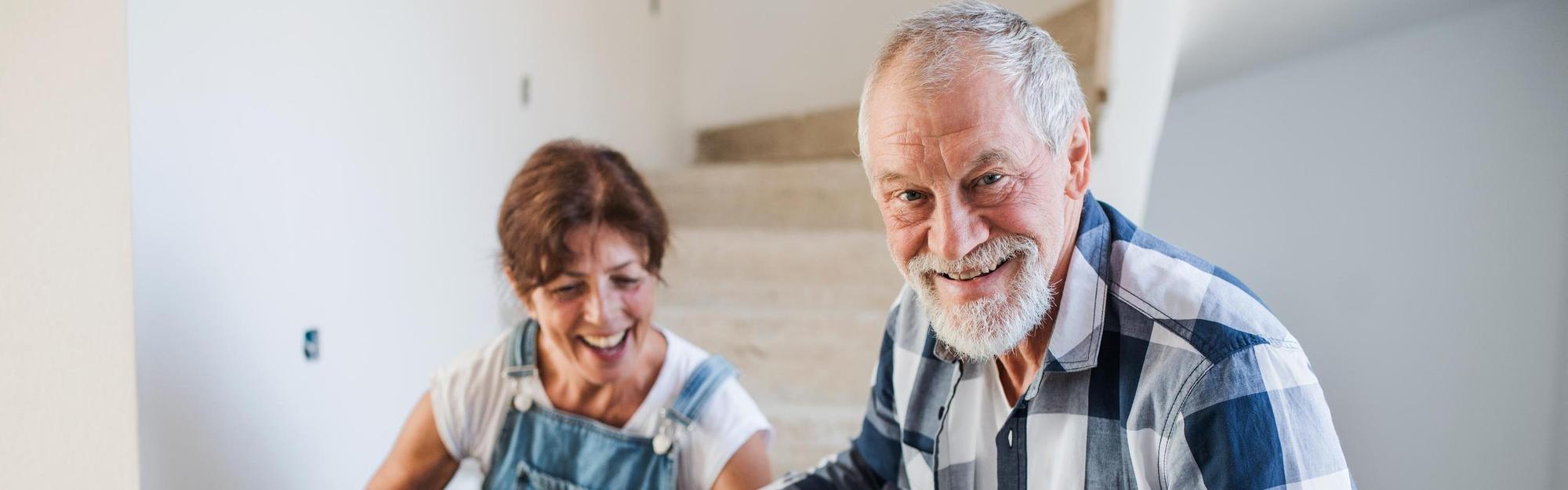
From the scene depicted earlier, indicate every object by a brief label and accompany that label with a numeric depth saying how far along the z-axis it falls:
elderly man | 0.95
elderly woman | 1.36
